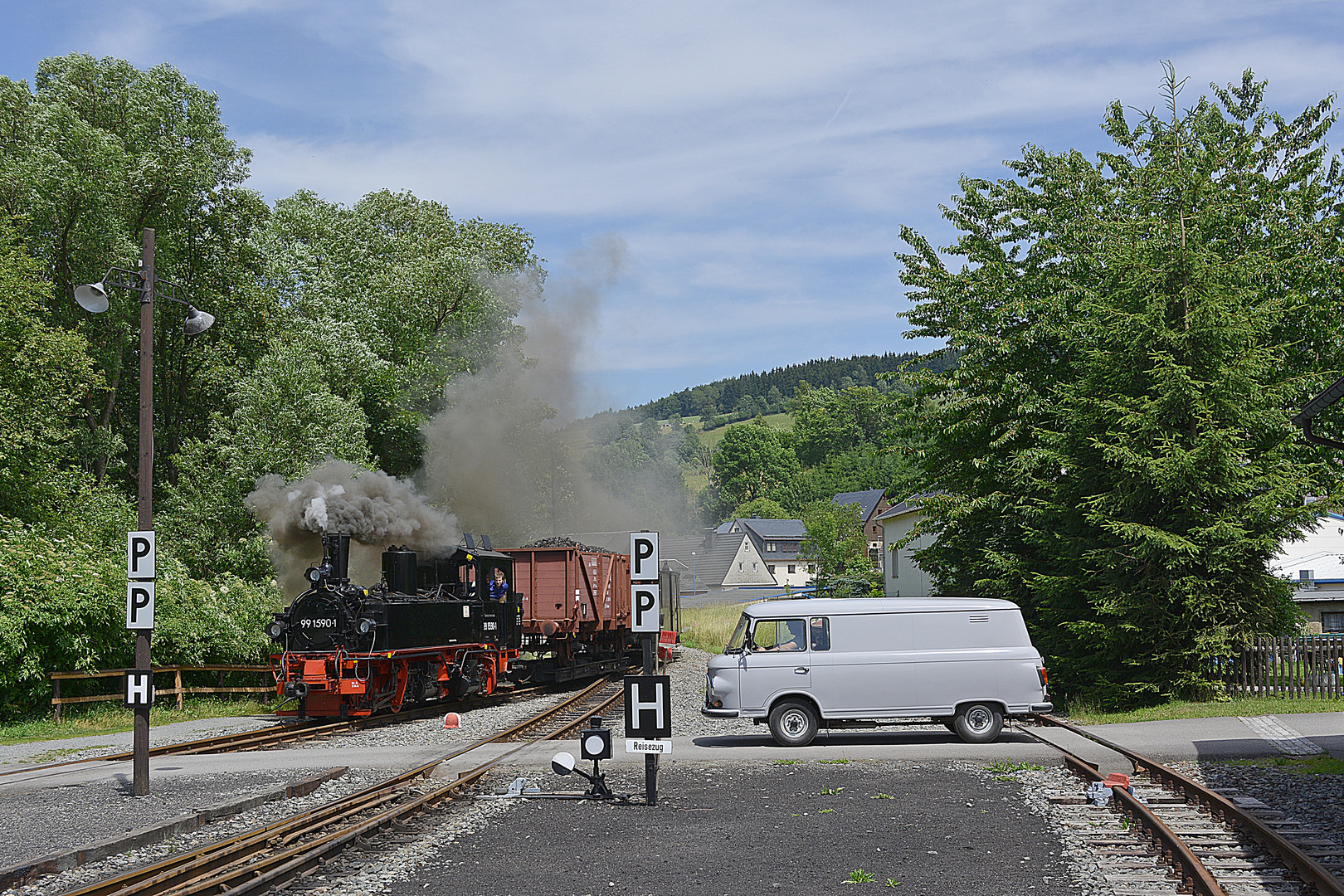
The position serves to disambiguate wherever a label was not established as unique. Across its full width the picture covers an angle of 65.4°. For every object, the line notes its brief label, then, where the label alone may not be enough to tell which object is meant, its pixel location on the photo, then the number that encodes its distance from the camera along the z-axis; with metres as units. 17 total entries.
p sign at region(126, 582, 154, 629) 12.02
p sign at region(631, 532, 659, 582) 10.89
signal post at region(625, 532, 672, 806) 10.77
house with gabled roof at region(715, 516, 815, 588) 97.62
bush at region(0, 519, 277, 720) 18.66
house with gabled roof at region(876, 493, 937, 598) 42.47
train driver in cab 22.16
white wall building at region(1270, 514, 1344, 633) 32.66
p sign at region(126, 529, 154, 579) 12.05
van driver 15.04
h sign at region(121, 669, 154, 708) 11.89
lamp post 11.77
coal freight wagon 24.14
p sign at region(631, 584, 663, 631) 10.80
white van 14.91
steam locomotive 17.89
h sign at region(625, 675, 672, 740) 10.77
